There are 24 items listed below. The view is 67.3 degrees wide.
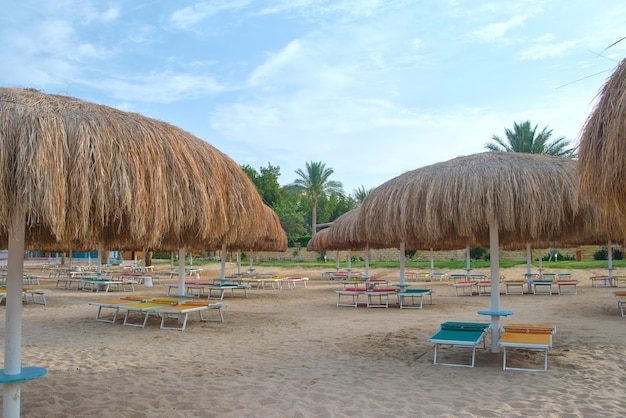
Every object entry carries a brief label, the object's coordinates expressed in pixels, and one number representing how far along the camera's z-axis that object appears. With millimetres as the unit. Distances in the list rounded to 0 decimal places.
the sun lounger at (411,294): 12680
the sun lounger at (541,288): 15750
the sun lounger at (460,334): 5656
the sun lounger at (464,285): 15995
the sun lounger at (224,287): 15057
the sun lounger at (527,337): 5410
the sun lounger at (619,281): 18094
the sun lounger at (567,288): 15651
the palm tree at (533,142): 30219
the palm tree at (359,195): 54297
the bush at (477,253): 31531
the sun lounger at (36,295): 12534
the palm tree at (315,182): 47469
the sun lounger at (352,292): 13009
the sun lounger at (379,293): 12898
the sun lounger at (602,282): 18031
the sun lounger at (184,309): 8734
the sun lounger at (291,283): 19531
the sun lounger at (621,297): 10272
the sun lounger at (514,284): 16444
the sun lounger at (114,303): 9648
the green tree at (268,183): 56625
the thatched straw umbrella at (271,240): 17766
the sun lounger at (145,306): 9062
